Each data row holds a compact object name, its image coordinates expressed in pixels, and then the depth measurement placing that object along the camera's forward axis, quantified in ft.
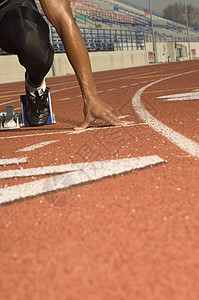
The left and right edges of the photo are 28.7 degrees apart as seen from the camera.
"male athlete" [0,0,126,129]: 9.18
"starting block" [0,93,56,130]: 12.55
